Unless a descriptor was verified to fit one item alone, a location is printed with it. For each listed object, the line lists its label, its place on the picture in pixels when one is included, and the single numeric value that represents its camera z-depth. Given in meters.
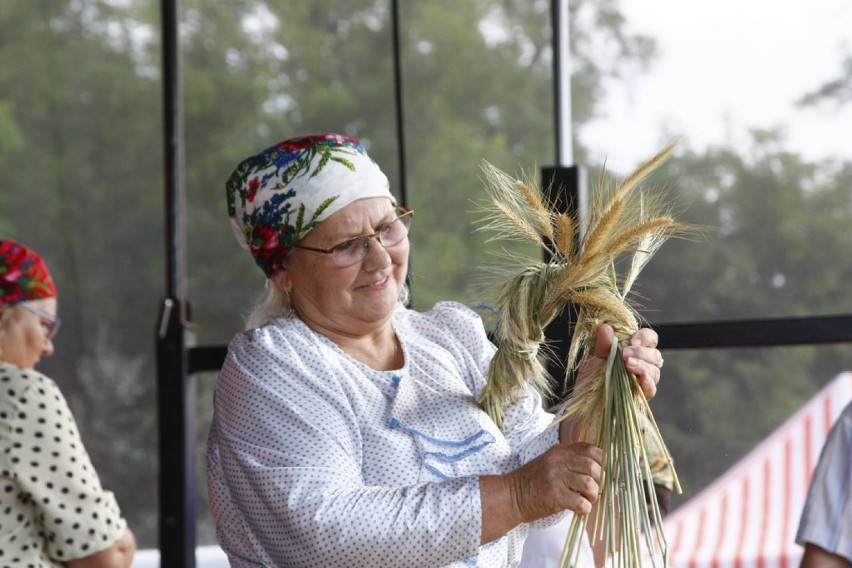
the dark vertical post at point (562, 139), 5.75
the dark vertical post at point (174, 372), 6.23
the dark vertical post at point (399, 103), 6.43
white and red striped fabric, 7.67
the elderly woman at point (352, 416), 3.55
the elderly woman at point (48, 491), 4.19
